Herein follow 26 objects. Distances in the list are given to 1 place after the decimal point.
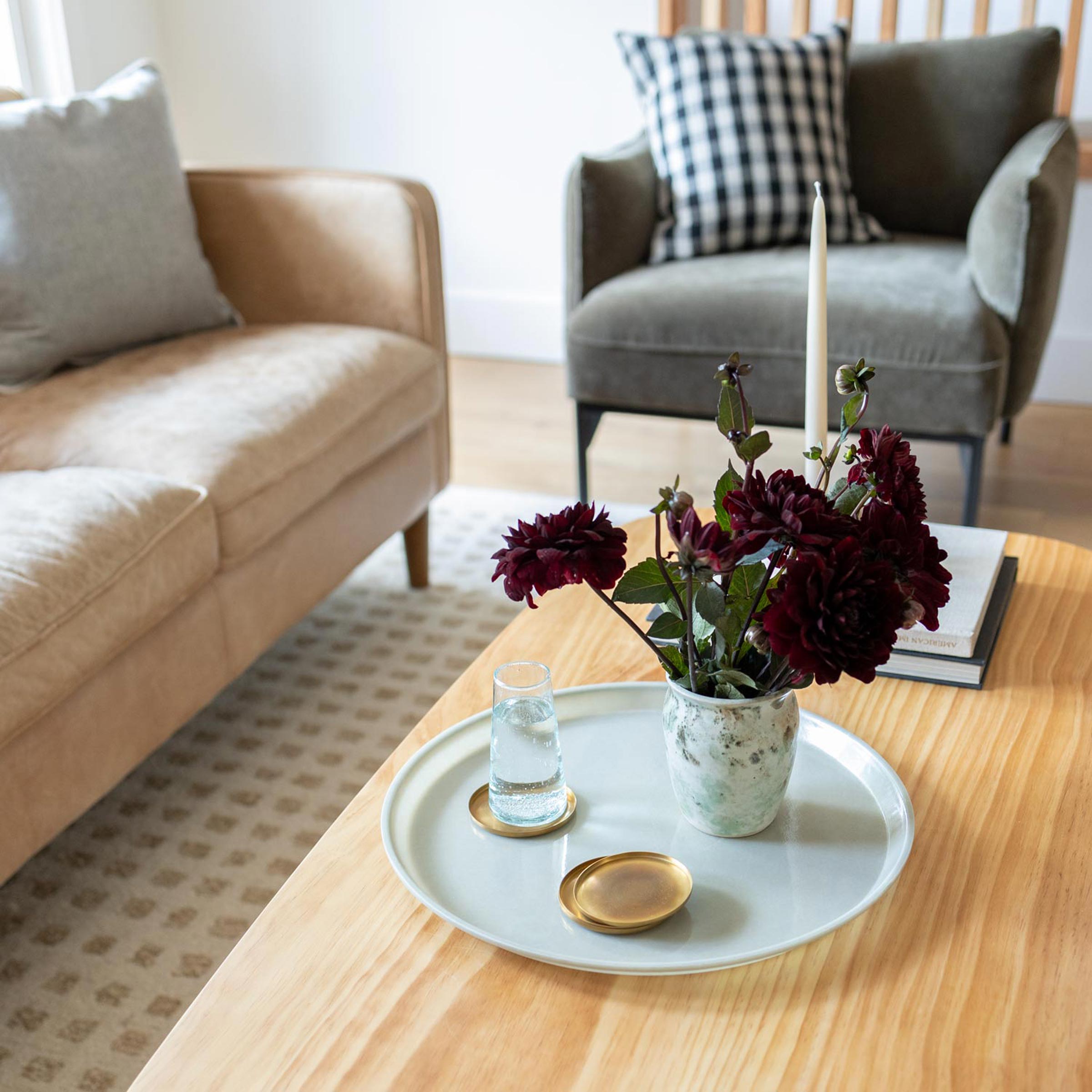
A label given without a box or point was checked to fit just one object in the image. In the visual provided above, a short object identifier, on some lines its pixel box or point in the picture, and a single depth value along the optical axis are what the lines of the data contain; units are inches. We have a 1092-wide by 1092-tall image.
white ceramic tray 30.3
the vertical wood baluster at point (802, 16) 115.4
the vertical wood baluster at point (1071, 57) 107.5
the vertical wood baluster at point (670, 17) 117.7
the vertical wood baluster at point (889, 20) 113.3
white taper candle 35.3
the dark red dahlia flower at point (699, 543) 27.4
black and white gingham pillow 93.5
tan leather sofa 49.3
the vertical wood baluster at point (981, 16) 110.7
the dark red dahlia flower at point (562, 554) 28.9
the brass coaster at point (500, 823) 34.7
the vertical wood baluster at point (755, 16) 115.9
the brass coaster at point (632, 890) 30.8
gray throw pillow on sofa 70.0
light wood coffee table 26.2
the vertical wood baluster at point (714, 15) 116.5
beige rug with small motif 48.0
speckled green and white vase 31.8
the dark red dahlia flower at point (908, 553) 28.2
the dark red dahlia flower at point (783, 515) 27.4
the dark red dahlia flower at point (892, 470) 29.5
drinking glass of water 33.8
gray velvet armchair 79.5
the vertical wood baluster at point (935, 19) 111.7
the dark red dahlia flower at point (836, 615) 26.2
